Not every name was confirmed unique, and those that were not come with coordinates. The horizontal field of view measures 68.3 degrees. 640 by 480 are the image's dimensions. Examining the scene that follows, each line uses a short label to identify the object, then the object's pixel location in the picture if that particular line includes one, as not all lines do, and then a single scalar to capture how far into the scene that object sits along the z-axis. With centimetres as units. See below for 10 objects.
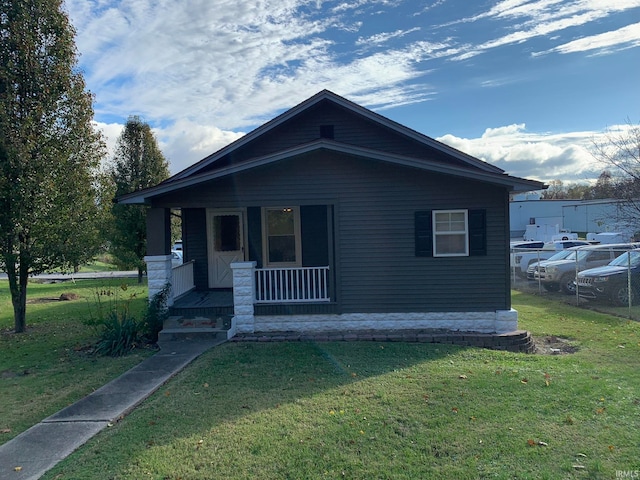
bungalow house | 953
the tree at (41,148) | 1037
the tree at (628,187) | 1884
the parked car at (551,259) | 1724
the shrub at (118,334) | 875
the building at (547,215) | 4765
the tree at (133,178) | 2058
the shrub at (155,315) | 949
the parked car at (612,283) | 1322
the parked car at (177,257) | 2633
